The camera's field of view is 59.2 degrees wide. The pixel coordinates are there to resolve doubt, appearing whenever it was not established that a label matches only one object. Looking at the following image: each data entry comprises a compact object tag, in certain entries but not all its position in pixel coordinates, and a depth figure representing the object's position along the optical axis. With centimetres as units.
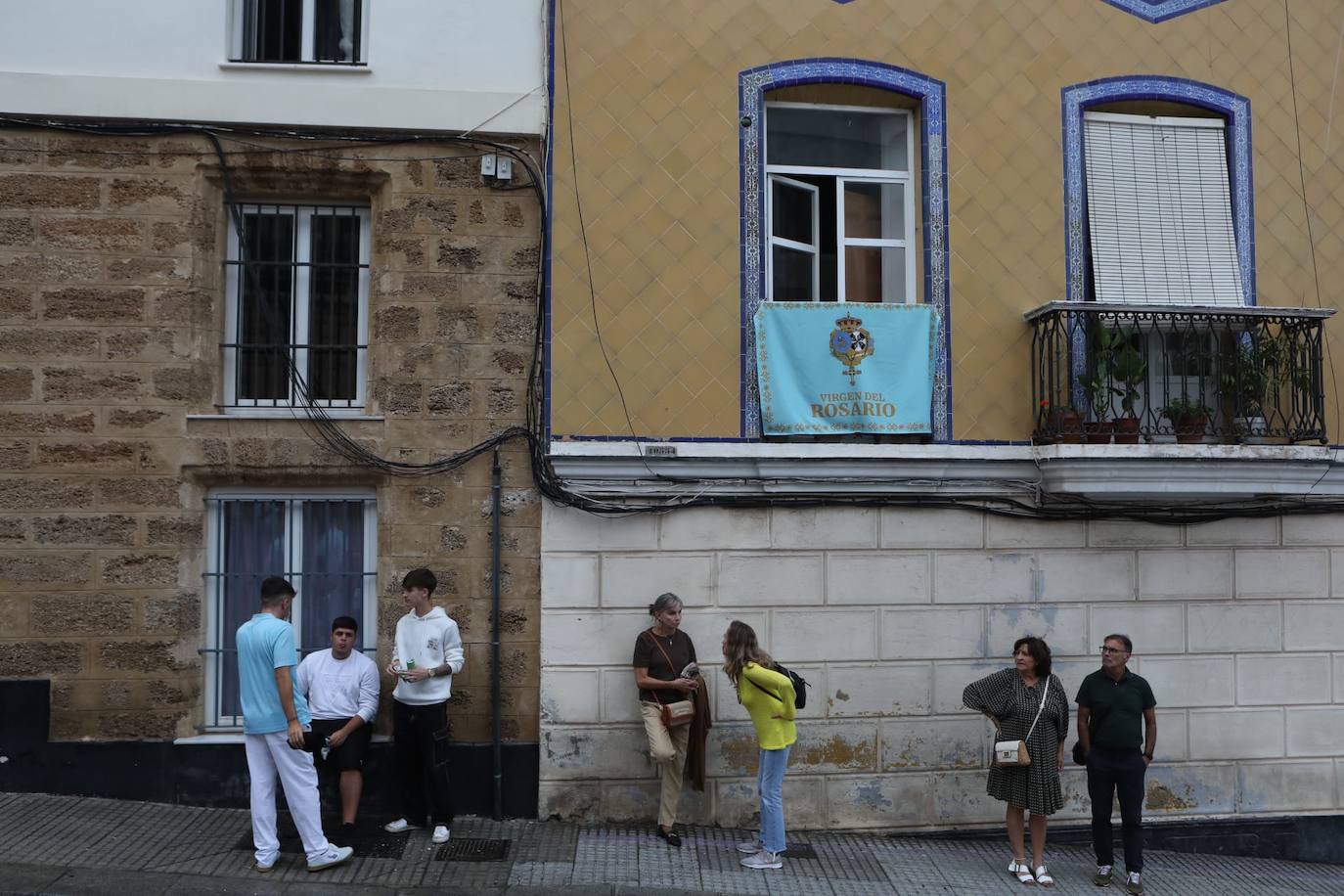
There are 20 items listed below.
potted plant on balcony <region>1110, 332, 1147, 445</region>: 870
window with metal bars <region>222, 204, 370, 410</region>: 872
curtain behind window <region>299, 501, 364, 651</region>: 859
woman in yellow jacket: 745
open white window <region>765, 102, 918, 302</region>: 916
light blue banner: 868
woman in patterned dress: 755
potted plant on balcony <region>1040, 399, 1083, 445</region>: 868
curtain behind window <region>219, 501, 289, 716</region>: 855
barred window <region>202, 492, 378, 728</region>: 855
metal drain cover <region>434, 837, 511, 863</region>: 762
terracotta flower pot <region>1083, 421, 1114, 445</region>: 875
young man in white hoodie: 785
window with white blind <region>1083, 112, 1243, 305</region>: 917
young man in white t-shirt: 771
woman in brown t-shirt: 795
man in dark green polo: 771
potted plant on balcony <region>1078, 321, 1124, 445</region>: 873
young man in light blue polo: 698
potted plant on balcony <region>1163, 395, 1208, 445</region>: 880
